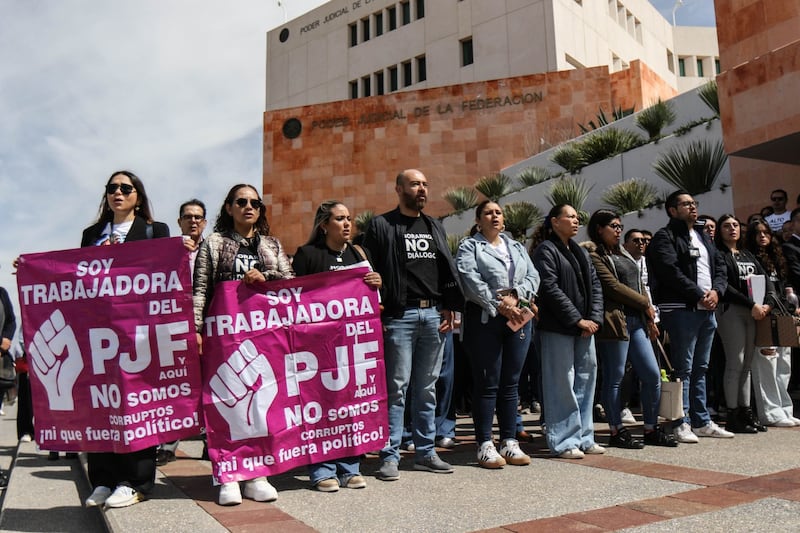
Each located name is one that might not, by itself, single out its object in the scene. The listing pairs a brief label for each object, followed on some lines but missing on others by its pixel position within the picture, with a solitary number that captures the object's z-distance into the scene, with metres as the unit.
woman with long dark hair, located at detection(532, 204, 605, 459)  5.30
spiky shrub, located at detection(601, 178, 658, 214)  14.70
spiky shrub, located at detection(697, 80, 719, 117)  14.62
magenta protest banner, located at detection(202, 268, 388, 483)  4.21
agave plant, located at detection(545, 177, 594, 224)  16.83
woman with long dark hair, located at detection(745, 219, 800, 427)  6.66
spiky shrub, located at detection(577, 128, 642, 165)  16.98
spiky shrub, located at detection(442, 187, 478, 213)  23.98
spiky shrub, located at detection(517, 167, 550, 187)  20.16
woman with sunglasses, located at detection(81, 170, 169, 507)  3.98
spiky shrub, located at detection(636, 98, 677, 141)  16.23
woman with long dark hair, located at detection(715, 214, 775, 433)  6.39
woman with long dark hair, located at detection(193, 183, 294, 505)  4.33
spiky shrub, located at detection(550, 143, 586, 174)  18.05
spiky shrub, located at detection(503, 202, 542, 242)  17.73
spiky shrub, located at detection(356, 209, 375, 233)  26.16
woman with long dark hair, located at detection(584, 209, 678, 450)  5.66
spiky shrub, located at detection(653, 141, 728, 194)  13.37
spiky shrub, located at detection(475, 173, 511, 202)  22.03
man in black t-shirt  4.78
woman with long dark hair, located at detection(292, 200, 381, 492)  4.51
